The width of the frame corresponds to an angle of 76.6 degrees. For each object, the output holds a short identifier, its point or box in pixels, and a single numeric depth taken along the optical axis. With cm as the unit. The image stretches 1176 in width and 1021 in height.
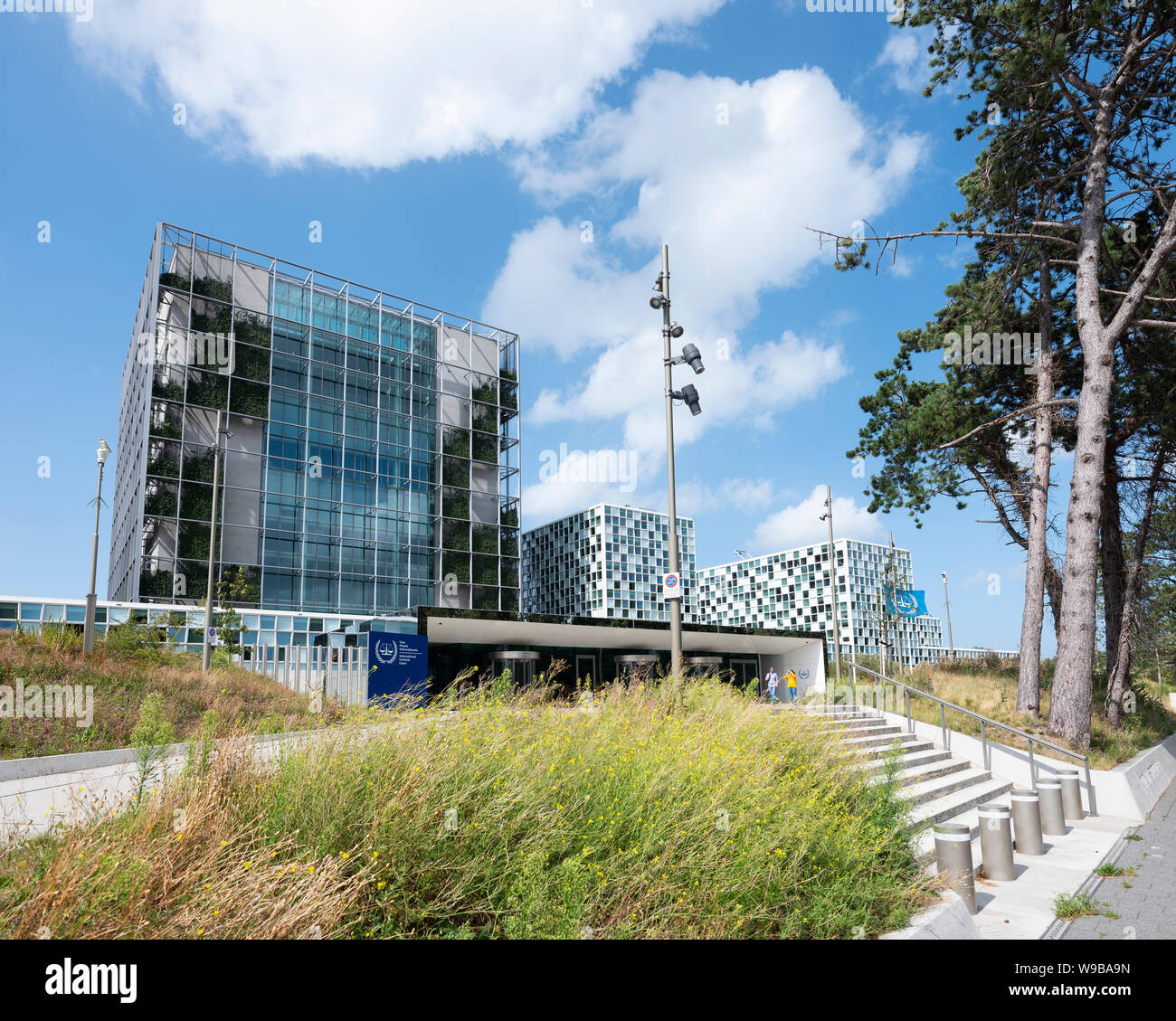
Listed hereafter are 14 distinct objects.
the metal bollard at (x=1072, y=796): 1155
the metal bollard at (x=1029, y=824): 921
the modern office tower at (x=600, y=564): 11319
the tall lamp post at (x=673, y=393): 1227
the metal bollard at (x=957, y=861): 657
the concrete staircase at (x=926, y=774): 893
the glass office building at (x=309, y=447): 4072
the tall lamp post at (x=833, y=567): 2345
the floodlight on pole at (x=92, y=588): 1349
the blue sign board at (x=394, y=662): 1462
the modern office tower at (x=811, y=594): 11150
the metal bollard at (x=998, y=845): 788
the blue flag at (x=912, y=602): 2058
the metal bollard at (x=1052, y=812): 1039
